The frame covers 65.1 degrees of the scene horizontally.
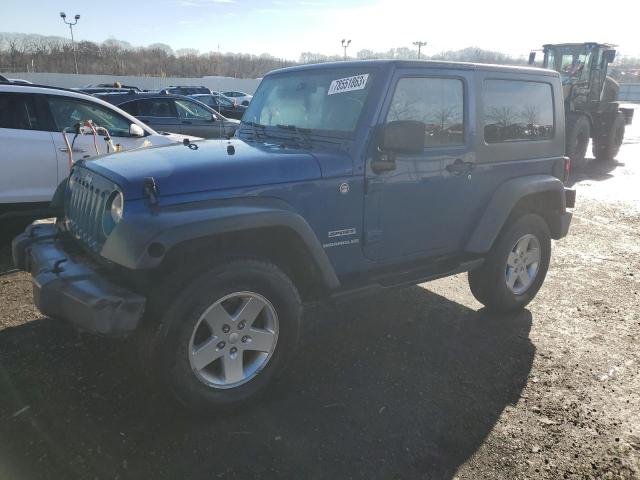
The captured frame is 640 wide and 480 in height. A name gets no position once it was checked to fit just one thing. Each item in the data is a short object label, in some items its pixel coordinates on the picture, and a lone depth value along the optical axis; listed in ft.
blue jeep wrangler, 8.70
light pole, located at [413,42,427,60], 164.14
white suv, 17.89
